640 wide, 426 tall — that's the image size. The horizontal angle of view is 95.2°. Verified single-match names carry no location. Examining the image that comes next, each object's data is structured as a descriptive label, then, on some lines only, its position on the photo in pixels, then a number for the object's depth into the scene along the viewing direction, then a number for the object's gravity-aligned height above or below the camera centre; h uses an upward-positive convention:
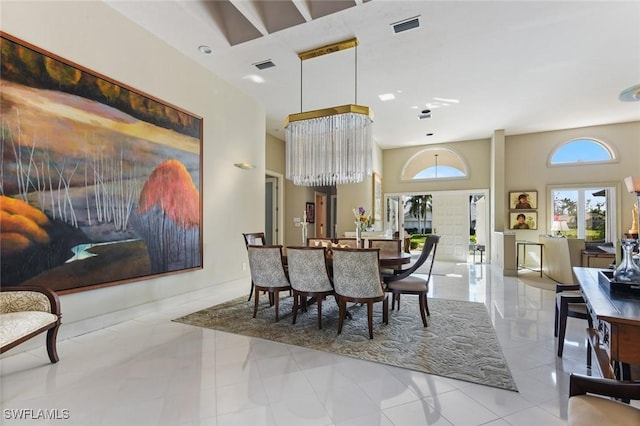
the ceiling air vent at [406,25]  3.24 +2.15
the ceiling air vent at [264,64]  4.17 +2.17
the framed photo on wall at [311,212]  8.48 +0.06
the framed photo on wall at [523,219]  7.40 -0.11
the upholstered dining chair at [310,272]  3.09 -0.63
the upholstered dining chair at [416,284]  3.15 -0.79
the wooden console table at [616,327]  1.25 -0.49
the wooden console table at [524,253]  7.14 -0.98
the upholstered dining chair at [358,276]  2.82 -0.62
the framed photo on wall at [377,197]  7.92 +0.47
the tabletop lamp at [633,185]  3.36 +0.35
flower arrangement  4.09 -0.06
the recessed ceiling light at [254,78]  4.61 +2.18
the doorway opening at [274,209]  7.63 +0.13
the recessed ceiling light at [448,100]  5.40 +2.13
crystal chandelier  3.96 +0.99
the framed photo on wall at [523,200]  7.39 +0.38
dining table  3.22 -0.52
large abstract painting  2.43 +0.36
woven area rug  2.32 -1.22
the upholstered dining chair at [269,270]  3.30 -0.64
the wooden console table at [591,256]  4.82 -0.69
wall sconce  5.08 +0.85
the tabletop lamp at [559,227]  7.12 -0.30
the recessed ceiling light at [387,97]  5.20 +2.14
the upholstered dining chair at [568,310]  2.33 -0.78
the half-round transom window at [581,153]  6.95 +1.52
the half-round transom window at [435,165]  8.50 +1.47
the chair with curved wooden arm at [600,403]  1.01 -0.70
